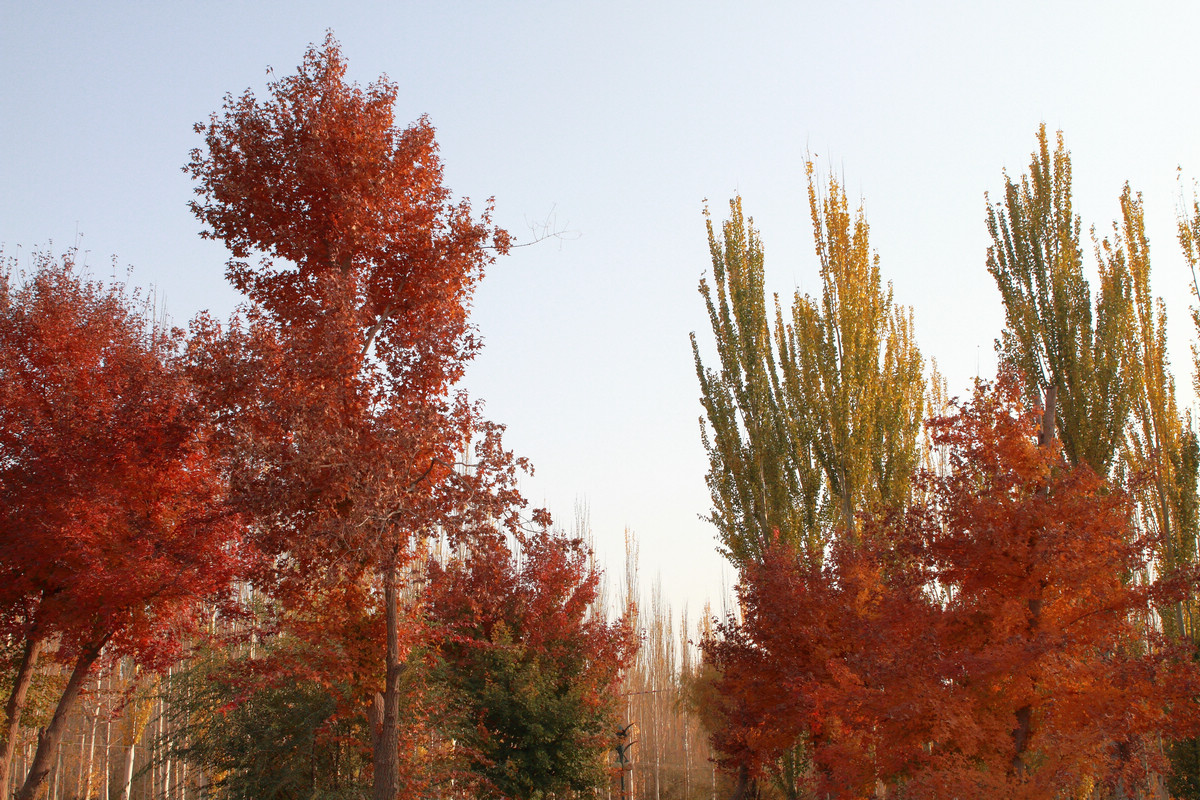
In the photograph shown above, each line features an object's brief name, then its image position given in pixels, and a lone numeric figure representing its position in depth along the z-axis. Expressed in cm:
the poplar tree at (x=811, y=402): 1659
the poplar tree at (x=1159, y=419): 1609
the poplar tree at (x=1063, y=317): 1498
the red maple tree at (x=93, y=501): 1101
